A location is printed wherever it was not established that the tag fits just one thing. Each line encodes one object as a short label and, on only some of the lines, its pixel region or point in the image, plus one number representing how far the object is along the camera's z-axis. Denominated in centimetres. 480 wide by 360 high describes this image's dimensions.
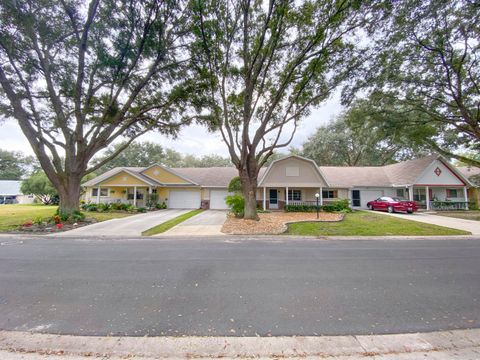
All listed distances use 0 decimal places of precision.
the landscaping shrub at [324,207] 1922
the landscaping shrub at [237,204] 1512
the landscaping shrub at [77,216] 1262
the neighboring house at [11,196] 4112
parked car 1873
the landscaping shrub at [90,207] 1925
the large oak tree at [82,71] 1115
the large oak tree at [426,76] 1171
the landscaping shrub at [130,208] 1922
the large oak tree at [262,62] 1048
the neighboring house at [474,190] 2184
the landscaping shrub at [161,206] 2218
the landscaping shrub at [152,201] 2152
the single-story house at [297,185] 2072
